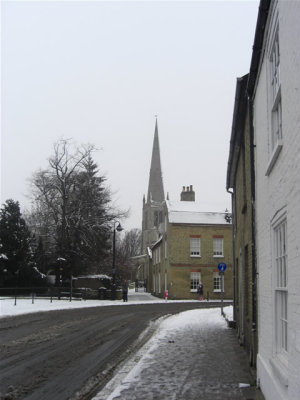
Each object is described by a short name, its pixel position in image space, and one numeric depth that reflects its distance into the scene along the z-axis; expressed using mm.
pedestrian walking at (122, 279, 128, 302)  34281
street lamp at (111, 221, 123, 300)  36162
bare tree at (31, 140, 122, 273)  42156
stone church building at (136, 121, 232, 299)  41469
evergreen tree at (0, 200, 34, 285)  36875
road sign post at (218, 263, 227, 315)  21314
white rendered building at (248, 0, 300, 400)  4418
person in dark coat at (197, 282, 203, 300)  39031
